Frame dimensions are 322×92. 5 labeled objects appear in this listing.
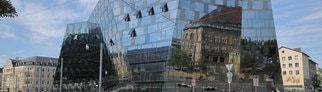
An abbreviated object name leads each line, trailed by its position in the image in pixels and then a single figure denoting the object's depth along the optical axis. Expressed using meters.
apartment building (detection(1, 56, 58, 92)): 167.25
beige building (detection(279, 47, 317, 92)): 135.12
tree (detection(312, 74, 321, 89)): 145.84
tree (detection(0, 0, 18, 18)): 8.95
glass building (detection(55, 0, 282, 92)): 52.97
